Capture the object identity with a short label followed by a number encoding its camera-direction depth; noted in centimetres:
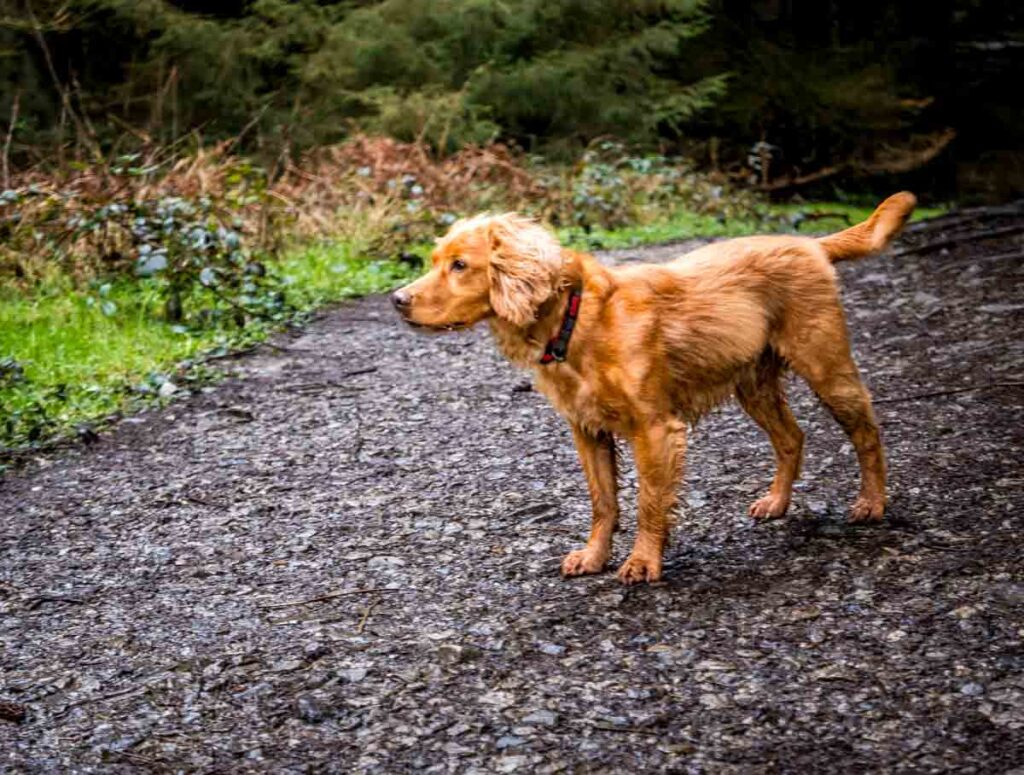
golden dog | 407
